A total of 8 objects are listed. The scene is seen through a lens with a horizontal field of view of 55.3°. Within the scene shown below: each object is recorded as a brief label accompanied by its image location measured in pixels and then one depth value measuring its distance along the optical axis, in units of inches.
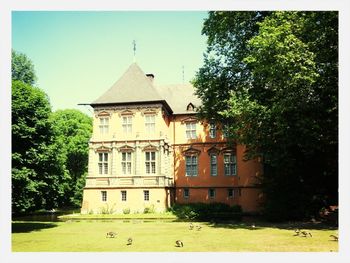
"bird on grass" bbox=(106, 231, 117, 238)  643.5
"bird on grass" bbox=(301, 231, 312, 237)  615.5
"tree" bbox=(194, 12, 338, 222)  672.4
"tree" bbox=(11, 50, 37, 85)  1373.0
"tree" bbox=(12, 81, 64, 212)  732.0
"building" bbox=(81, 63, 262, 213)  1188.5
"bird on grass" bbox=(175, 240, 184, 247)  532.5
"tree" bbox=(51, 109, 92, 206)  1680.6
